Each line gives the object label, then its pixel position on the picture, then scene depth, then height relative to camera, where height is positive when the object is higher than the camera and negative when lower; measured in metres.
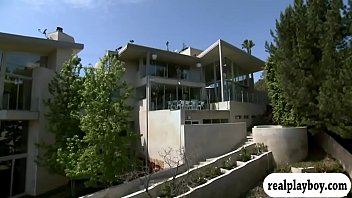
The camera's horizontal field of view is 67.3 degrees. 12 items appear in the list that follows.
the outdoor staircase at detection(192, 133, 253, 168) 14.75 -1.35
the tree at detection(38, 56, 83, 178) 14.27 +0.52
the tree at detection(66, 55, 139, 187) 12.56 -0.50
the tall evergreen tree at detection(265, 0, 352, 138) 11.02 +2.78
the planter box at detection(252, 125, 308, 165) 13.70 -1.27
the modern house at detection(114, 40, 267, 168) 16.00 +1.94
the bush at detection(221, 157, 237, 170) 12.94 -2.19
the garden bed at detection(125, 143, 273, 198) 10.97 -2.48
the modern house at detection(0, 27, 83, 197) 15.28 +0.33
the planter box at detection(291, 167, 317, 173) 11.85 -2.28
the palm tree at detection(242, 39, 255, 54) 44.94 +12.91
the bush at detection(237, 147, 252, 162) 13.53 -1.84
